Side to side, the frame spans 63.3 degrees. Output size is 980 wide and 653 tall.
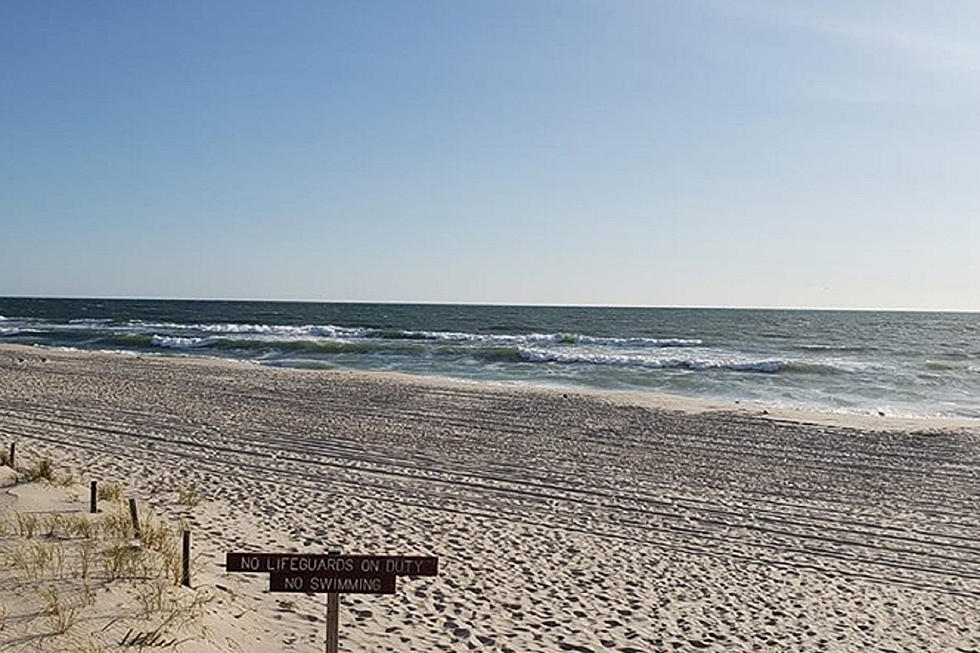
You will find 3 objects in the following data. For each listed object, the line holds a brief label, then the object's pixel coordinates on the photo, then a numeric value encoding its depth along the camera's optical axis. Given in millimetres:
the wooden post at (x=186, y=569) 5919
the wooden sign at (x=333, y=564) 3928
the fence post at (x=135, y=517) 6707
